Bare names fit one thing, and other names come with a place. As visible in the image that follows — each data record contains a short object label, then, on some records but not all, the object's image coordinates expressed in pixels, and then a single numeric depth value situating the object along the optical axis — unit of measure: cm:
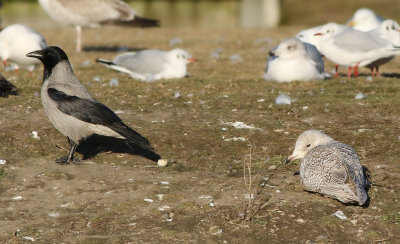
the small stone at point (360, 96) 1728
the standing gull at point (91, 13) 2866
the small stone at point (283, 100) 1709
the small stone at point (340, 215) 1084
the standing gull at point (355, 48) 2020
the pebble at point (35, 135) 1453
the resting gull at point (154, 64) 2164
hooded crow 1298
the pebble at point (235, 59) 2562
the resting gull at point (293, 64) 2008
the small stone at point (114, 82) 2023
